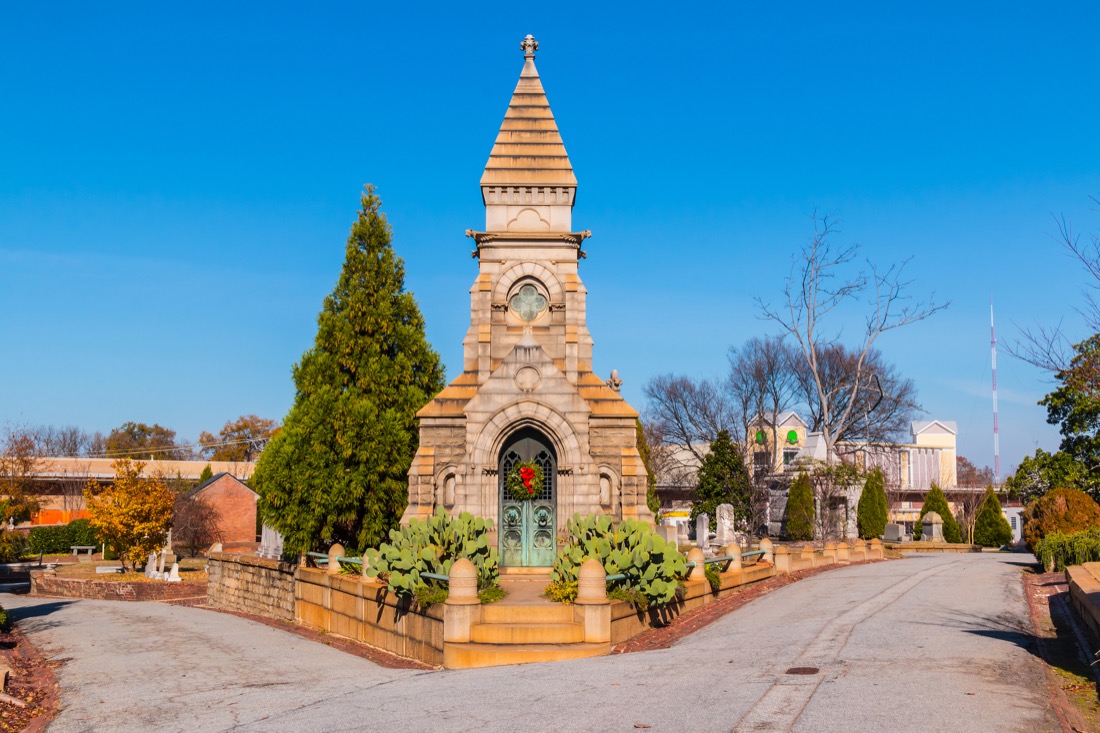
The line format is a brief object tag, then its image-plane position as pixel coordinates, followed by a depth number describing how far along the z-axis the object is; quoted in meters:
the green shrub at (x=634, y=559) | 15.19
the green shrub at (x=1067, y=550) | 18.46
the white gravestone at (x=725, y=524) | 35.68
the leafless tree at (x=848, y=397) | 52.75
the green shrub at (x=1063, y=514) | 24.41
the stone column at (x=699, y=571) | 17.97
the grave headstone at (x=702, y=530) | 35.62
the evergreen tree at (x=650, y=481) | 37.94
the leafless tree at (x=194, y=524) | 46.59
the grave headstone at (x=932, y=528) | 42.44
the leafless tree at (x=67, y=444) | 93.59
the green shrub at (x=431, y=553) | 15.18
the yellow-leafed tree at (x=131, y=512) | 33.59
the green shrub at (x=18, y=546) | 43.67
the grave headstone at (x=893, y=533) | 39.81
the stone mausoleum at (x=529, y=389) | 19.27
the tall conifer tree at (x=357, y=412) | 21.47
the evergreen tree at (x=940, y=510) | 44.28
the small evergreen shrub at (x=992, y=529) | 40.41
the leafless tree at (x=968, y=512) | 47.33
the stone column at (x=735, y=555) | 20.21
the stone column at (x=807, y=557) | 24.98
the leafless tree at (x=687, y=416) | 57.75
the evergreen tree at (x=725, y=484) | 43.40
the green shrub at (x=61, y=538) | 47.38
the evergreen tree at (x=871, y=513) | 40.75
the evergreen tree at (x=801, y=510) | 39.09
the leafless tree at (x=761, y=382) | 55.78
